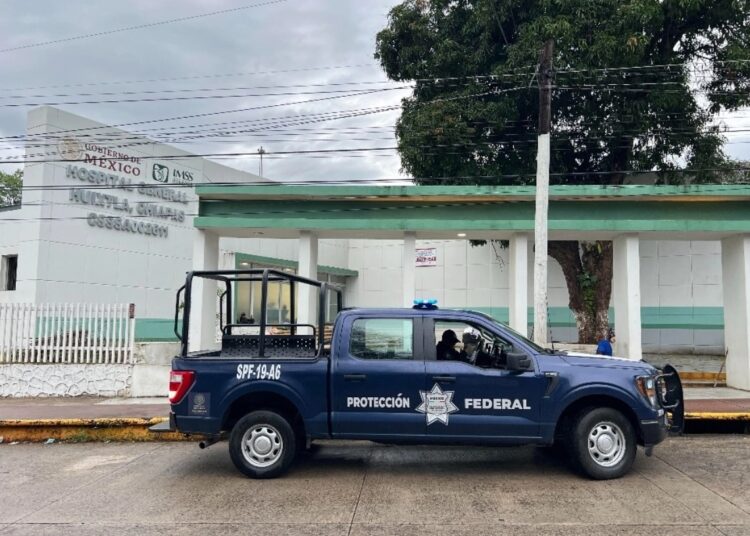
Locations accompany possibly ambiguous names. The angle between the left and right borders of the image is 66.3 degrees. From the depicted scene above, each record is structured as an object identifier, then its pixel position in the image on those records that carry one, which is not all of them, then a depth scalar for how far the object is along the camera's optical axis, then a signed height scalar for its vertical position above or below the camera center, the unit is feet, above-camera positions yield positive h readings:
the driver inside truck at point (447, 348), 21.62 -1.43
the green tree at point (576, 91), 51.57 +21.29
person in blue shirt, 36.61 -2.25
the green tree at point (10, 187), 126.00 +25.69
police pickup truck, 20.16 -3.01
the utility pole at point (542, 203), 34.45 +6.73
